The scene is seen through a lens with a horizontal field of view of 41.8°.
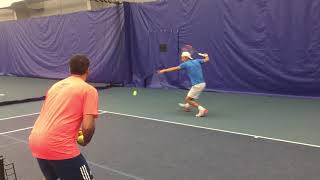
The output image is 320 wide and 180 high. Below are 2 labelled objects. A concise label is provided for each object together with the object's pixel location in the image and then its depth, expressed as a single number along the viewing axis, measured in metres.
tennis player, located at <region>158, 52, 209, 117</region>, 7.58
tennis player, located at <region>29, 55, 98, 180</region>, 2.70
